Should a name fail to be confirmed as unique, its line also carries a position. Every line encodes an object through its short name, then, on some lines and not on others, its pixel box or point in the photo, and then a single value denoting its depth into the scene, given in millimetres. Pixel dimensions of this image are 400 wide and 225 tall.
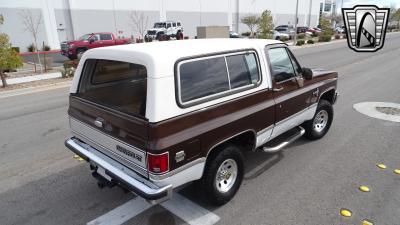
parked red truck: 21359
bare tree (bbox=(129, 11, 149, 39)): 35656
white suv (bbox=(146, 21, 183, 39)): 32094
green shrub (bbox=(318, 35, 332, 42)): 37438
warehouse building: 28359
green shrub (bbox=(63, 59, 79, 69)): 14608
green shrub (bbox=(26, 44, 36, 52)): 28747
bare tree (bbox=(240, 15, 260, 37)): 43844
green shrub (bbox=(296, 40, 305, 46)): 31955
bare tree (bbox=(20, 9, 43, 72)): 27984
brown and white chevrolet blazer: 2939
